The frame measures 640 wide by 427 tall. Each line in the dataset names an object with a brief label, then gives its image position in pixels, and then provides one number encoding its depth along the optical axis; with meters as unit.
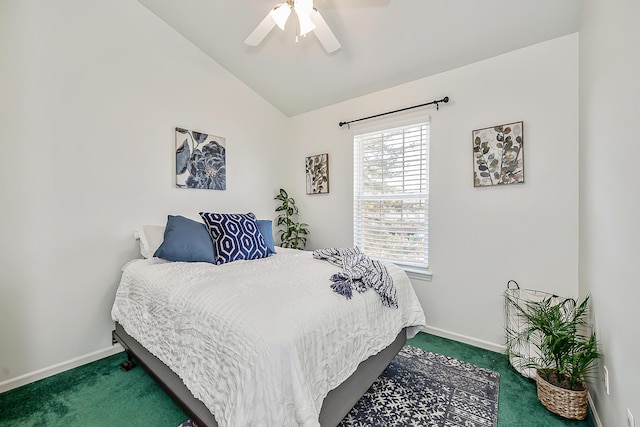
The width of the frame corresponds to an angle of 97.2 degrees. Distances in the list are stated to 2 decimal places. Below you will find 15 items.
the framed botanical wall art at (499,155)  2.30
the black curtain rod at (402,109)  2.64
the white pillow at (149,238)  2.44
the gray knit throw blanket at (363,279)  1.66
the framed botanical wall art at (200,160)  2.92
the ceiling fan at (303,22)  1.79
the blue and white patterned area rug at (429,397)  1.65
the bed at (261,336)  1.11
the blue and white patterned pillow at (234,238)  2.47
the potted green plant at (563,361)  1.62
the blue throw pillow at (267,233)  2.82
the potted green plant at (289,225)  3.83
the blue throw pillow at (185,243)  2.26
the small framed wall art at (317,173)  3.61
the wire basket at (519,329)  2.11
